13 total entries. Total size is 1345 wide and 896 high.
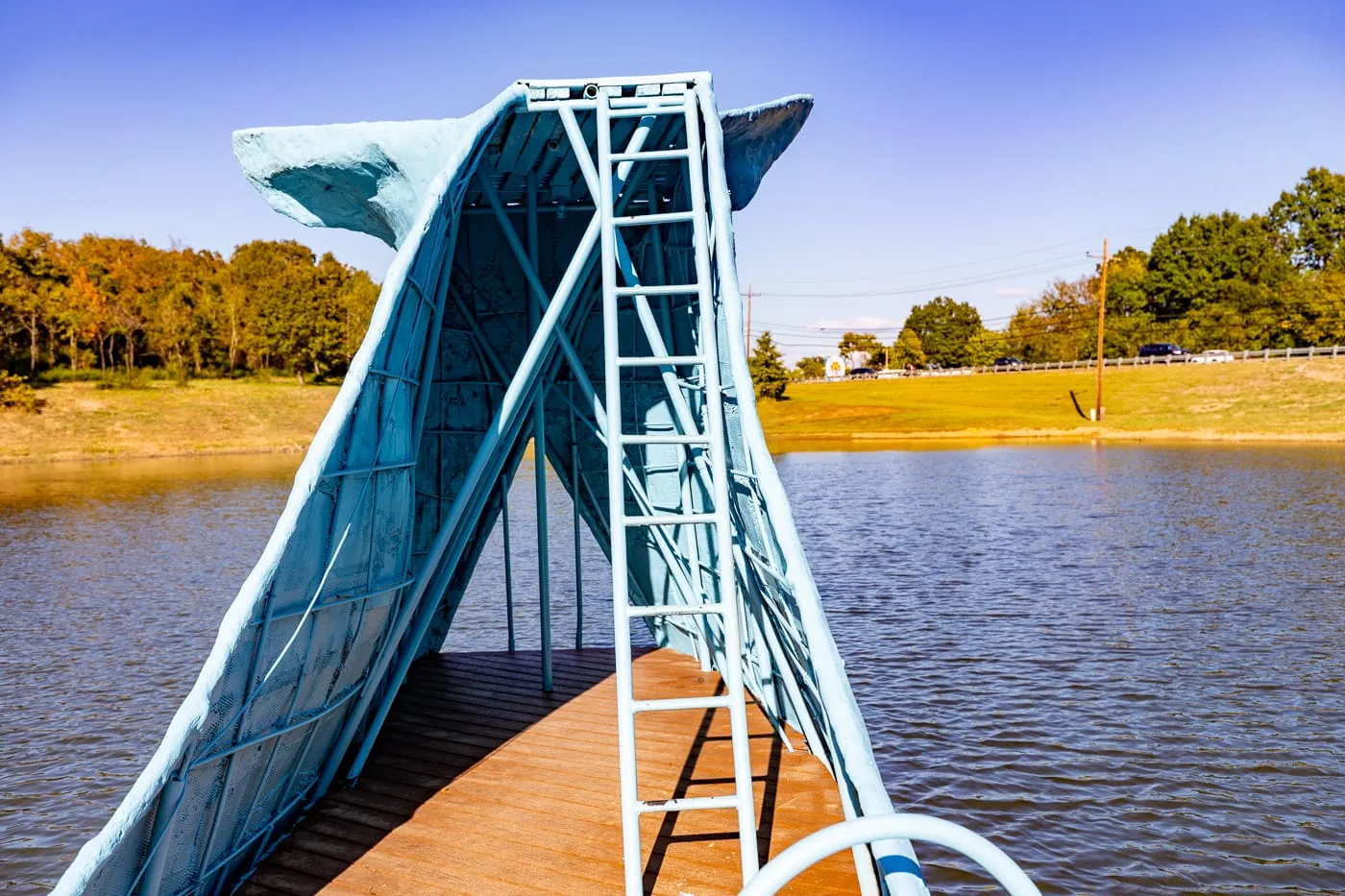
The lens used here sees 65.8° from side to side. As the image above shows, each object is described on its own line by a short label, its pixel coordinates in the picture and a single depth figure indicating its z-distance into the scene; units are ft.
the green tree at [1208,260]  285.23
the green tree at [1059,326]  306.76
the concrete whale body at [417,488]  18.89
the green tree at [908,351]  376.07
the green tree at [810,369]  421.71
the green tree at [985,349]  333.83
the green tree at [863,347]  415.64
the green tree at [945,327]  373.81
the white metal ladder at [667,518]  20.79
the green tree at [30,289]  209.56
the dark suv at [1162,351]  261.11
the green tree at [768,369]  243.81
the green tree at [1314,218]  296.30
